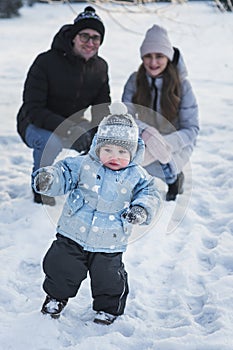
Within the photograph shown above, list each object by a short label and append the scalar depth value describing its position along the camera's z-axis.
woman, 7.21
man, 7.02
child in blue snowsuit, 4.37
